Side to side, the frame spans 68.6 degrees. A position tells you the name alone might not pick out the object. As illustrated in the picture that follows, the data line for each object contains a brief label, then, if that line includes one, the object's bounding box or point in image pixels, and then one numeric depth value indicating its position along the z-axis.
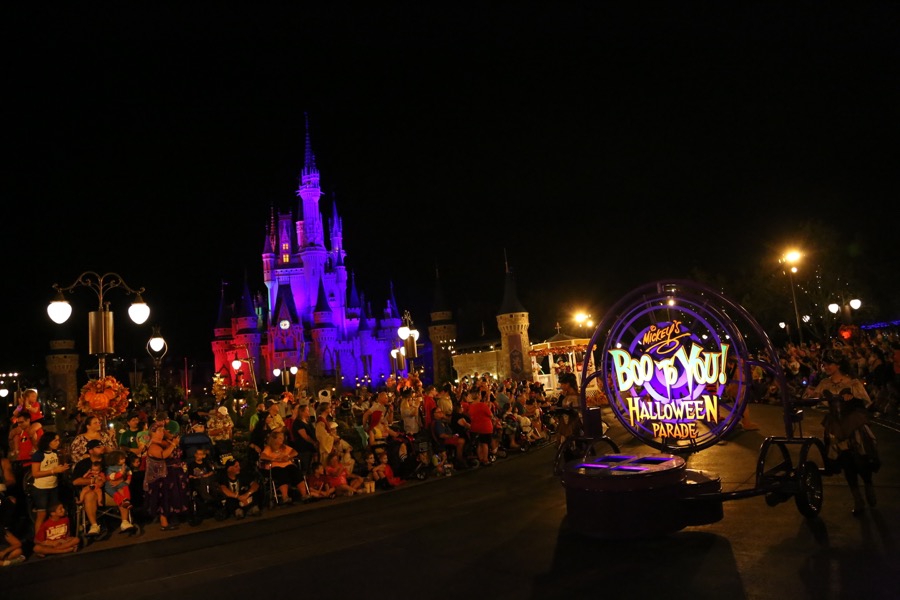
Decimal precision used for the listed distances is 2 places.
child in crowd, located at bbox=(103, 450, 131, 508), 8.99
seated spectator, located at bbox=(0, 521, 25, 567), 7.77
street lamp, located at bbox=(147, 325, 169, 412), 15.70
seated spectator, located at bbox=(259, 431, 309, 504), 10.09
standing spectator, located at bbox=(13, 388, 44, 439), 9.07
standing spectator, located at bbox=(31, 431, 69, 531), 8.11
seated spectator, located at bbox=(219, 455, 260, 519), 9.65
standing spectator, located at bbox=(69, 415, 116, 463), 9.08
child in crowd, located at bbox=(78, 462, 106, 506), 8.78
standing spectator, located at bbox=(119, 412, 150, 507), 10.04
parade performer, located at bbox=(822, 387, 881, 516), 6.99
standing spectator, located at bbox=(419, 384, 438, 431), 13.81
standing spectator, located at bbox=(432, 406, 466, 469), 13.19
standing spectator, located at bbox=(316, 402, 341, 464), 11.04
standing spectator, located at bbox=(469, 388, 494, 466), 13.42
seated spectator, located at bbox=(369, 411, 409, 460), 12.04
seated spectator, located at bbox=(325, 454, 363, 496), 10.89
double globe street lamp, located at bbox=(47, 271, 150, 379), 10.41
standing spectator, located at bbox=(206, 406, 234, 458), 12.58
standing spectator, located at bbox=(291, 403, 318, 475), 10.92
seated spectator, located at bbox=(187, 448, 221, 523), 9.55
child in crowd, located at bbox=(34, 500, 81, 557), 8.02
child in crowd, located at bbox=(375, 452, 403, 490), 11.54
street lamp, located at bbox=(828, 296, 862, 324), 22.45
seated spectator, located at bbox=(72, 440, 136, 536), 8.72
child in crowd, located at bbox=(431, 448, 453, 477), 12.55
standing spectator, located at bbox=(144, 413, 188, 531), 9.19
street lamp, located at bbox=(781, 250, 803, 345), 21.63
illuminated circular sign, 7.14
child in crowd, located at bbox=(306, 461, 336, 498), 10.65
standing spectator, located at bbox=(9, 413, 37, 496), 8.81
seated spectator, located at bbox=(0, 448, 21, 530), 7.98
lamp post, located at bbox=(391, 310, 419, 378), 21.19
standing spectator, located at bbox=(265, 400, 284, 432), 11.12
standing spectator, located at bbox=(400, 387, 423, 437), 13.38
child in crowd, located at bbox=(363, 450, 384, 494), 11.42
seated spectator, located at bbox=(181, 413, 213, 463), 10.28
